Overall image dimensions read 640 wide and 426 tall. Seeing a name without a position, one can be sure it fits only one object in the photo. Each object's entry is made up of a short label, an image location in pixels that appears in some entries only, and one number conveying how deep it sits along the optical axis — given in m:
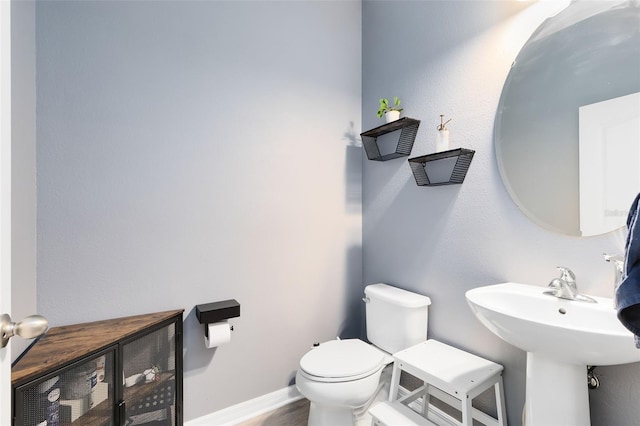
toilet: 1.32
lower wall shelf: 1.44
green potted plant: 1.77
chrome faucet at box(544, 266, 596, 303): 1.03
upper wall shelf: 1.70
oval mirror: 1.01
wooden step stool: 1.15
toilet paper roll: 1.47
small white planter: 1.76
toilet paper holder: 1.46
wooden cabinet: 0.93
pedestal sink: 0.79
